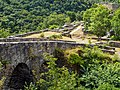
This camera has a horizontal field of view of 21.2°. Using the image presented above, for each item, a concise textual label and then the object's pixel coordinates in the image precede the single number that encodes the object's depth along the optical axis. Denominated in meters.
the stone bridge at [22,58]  23.56
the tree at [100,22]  40.07
